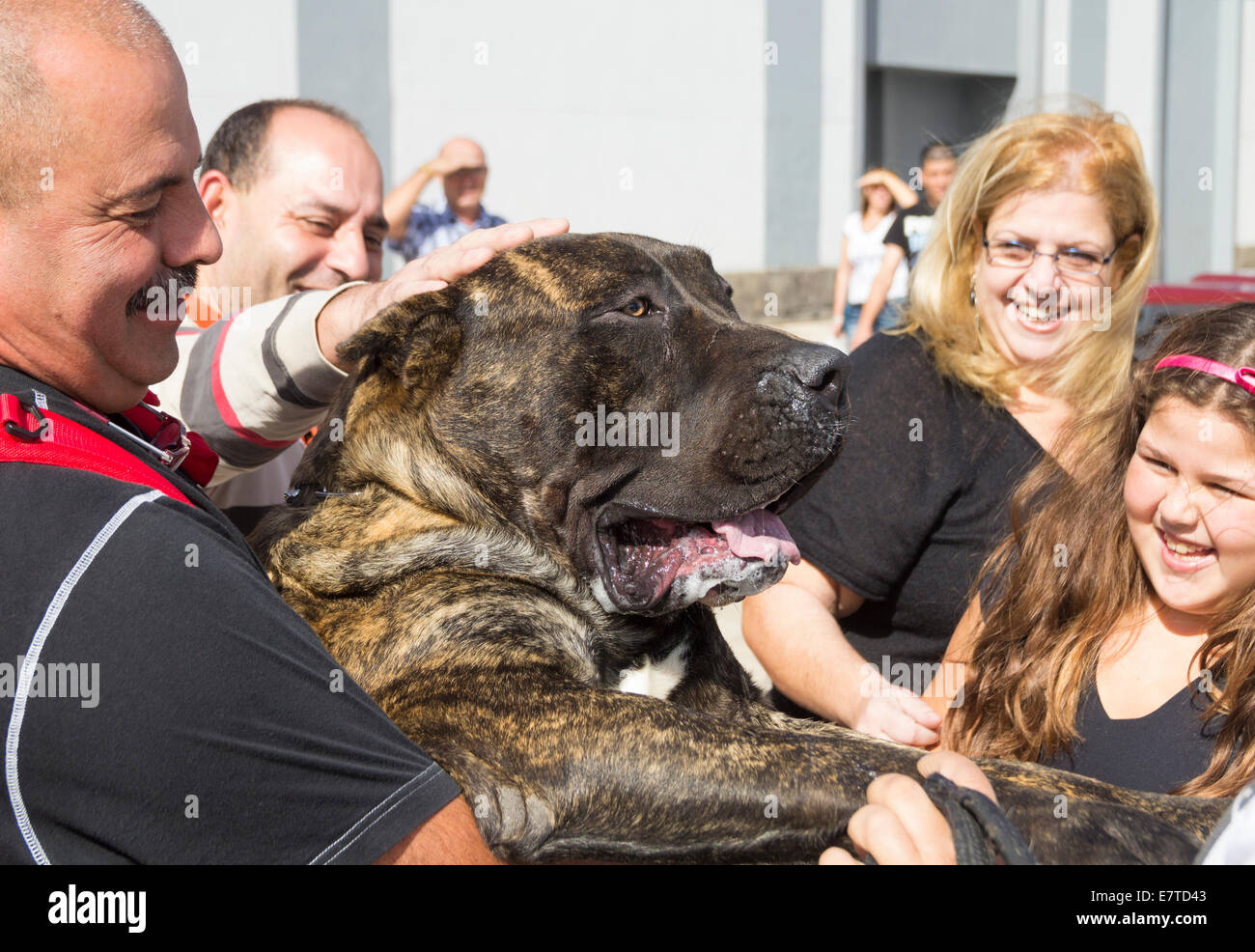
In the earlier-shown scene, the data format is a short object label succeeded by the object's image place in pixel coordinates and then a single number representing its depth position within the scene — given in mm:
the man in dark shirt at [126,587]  1438
